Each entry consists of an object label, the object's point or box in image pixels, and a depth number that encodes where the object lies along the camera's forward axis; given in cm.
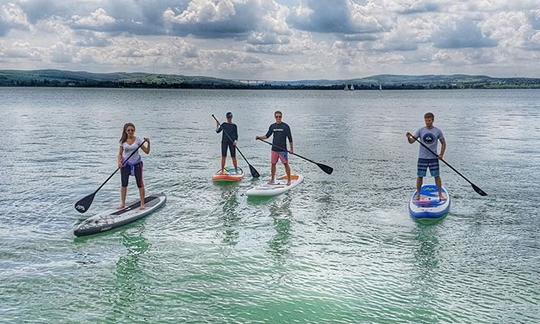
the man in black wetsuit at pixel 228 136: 1812
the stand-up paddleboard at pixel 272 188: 1600
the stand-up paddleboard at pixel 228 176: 1848
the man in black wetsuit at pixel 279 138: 1612
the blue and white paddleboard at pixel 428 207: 1351
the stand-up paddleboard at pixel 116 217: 1206
